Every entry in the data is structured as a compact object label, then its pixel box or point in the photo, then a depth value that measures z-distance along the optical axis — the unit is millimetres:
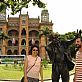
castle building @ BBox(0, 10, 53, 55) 27820
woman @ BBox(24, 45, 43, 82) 2553
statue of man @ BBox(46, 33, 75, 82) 2960
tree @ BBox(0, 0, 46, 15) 6206
